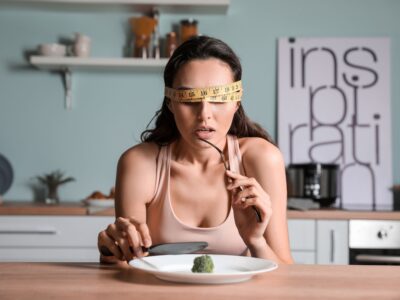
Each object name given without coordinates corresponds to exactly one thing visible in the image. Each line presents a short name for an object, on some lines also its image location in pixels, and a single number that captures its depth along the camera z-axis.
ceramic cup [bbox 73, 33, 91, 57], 3.31
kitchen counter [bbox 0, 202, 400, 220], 2.86
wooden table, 1.02
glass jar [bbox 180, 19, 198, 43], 3.35
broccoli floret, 1.15
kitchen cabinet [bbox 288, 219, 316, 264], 2.87
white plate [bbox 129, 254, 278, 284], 1.07
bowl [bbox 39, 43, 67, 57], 3.29
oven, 2.86
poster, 3.43
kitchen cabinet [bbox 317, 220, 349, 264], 2.87
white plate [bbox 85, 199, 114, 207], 3.02
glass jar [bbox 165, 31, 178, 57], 3.33
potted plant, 3.33
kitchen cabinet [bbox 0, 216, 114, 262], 2.88
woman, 1.60
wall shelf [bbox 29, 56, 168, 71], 3.24
